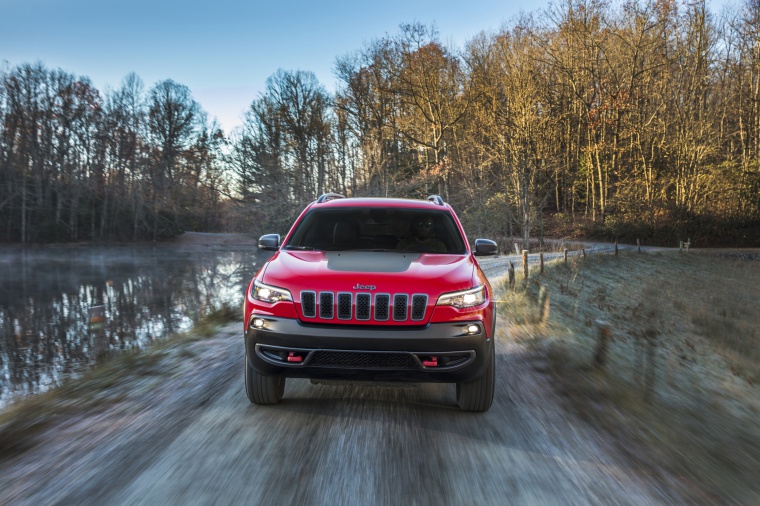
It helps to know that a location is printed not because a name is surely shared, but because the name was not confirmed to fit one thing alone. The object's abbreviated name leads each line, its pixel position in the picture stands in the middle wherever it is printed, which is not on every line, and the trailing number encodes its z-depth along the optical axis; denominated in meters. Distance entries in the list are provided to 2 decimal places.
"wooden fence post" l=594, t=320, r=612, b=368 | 6.80
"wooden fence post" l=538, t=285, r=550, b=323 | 9.93
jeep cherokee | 3.94
